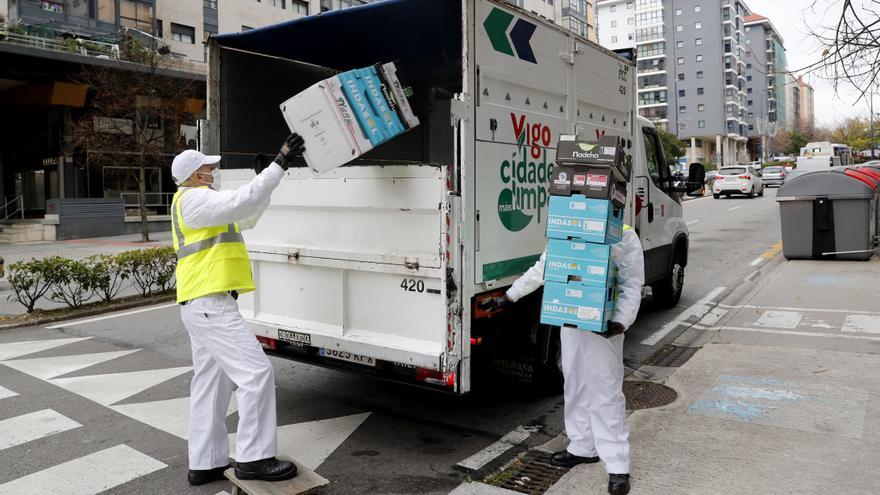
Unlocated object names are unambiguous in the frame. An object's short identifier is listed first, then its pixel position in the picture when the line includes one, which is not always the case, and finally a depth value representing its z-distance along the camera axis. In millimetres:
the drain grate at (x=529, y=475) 4008
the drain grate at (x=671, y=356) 6637
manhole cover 5305
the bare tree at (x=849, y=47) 6789
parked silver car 43191
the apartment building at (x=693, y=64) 93250
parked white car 33031
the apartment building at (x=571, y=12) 57884
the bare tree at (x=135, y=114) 21609
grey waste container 12438
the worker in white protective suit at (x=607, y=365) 3840
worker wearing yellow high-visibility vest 3787
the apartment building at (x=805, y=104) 159625
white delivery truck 4211
